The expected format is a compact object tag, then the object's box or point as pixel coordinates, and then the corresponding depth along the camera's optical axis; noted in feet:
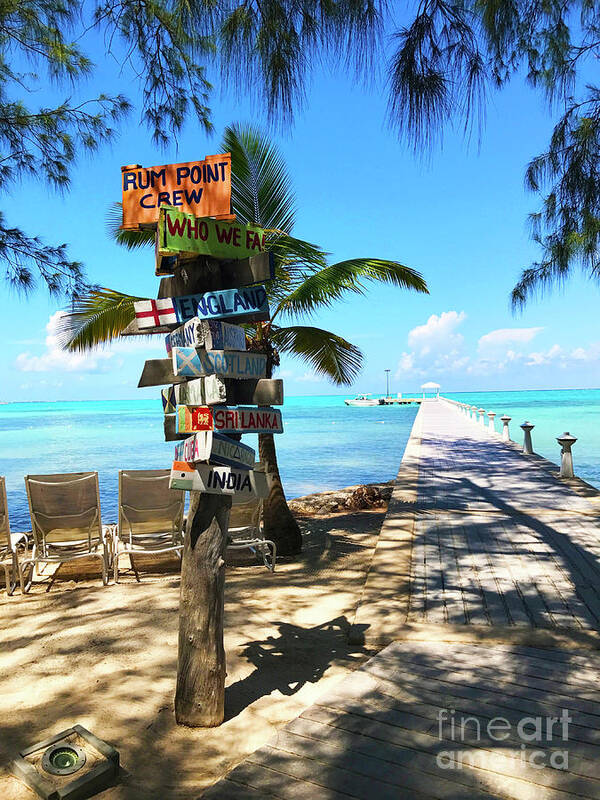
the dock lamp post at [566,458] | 37.75
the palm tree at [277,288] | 26.00
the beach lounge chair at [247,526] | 23.29
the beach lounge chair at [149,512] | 22.41
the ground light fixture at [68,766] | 8.61
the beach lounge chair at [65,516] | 21.25
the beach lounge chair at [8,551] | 20.03
